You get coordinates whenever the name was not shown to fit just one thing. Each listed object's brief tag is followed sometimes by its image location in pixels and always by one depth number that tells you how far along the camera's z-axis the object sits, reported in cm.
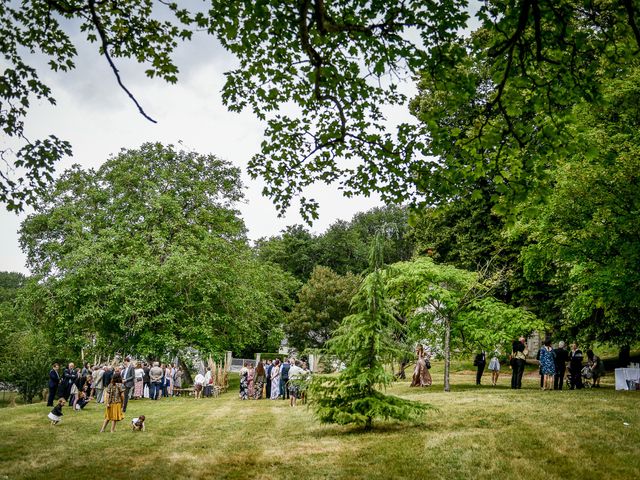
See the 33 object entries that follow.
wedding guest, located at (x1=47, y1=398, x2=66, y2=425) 1534
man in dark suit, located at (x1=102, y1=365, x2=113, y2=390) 2303
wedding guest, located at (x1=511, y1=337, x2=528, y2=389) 2058
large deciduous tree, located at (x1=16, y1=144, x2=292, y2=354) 2636
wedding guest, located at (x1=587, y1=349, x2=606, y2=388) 2042
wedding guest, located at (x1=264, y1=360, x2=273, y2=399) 2625
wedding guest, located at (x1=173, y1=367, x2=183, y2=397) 2961
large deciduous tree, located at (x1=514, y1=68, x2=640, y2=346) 1496
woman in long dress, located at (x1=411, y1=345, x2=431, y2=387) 2412
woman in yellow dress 1407
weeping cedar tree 1198
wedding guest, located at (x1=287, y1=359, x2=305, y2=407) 2109
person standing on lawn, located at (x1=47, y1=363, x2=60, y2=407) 2089
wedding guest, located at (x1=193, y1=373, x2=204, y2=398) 2817
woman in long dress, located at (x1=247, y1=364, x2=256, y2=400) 2611
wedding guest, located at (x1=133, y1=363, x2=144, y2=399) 2473
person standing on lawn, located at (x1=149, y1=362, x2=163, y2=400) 2505
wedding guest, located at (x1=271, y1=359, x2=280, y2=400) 2582
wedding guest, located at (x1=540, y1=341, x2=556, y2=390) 1967
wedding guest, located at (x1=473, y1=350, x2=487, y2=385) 2312
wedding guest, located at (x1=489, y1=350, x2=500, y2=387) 2395
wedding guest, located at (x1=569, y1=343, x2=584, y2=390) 1978
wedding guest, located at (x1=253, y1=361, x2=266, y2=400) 2638
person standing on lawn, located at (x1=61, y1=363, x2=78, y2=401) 2072
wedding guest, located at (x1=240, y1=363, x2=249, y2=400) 2598
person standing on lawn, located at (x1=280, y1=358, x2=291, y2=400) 2477
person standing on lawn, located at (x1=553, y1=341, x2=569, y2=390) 1908
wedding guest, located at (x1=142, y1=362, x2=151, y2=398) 2648
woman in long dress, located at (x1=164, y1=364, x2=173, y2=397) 2752
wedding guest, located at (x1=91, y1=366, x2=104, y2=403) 2347
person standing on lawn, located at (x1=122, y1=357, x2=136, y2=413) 2133
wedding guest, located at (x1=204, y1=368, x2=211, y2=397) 2933
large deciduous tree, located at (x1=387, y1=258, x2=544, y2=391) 2033
